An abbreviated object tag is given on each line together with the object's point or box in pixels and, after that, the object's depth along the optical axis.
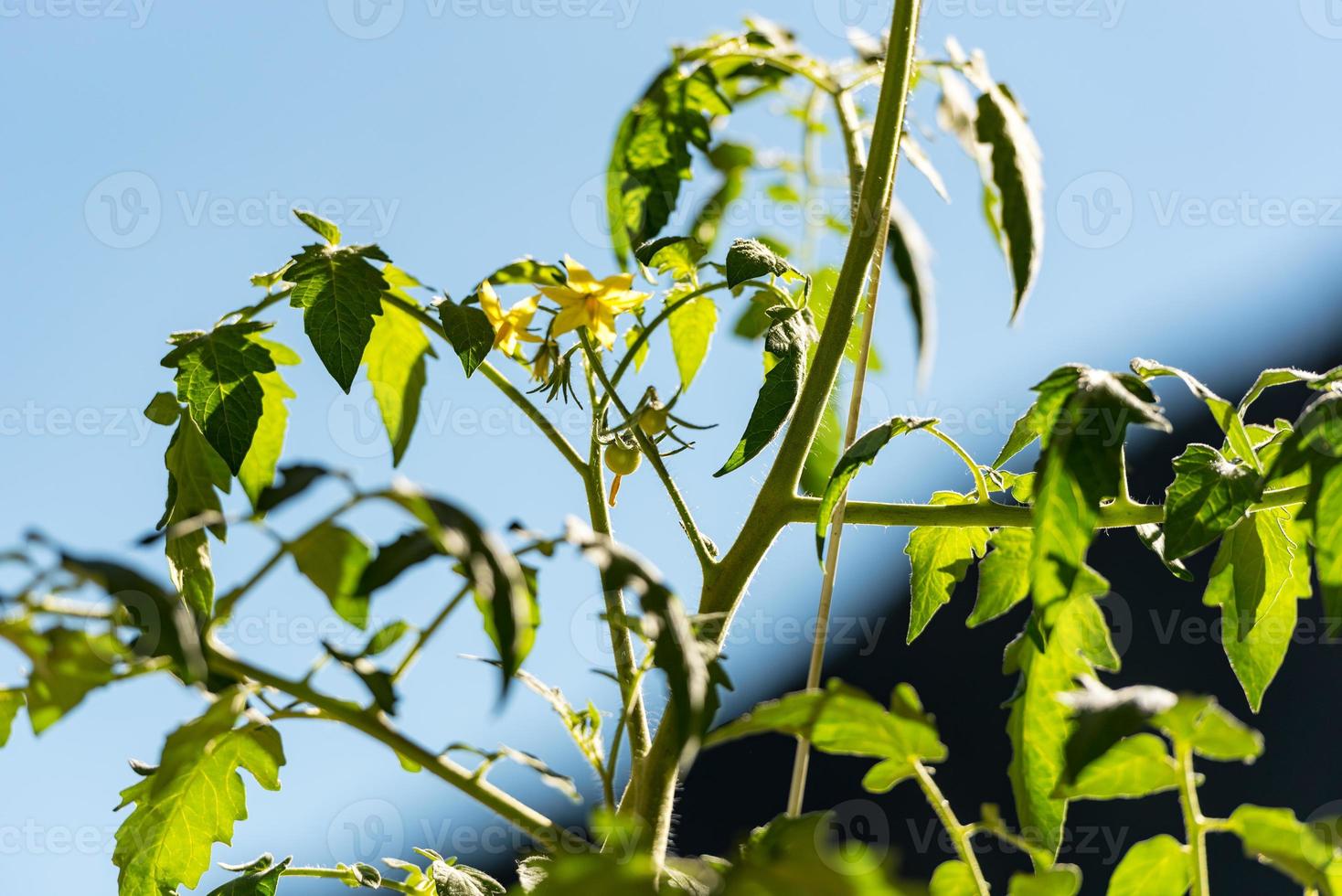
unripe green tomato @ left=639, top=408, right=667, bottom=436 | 1.31
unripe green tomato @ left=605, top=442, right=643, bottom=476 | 1.32
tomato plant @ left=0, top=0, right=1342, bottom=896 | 1.20
